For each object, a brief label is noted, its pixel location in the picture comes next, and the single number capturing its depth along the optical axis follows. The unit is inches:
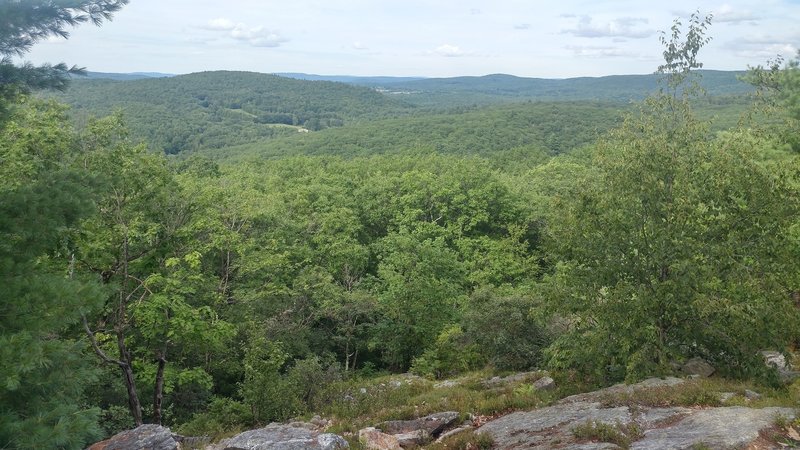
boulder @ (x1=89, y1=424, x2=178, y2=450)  401.4
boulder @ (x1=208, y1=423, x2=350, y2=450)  376.5
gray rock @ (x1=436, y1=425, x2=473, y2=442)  397.3
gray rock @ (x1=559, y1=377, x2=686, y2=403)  417.9
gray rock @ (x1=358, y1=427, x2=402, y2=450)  381.5
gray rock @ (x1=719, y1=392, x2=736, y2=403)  378.3
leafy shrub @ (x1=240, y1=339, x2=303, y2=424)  546.9
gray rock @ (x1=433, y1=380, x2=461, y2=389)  630.8
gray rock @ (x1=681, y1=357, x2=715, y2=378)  476.1
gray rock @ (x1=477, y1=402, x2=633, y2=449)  347.6
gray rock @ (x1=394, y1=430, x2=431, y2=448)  396.2
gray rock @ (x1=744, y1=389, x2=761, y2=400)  383.4
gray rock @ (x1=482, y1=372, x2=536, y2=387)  575.6
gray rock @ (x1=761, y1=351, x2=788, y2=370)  504.5
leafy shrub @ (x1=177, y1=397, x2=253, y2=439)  534.0
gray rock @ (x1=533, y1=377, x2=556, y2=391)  512.7
